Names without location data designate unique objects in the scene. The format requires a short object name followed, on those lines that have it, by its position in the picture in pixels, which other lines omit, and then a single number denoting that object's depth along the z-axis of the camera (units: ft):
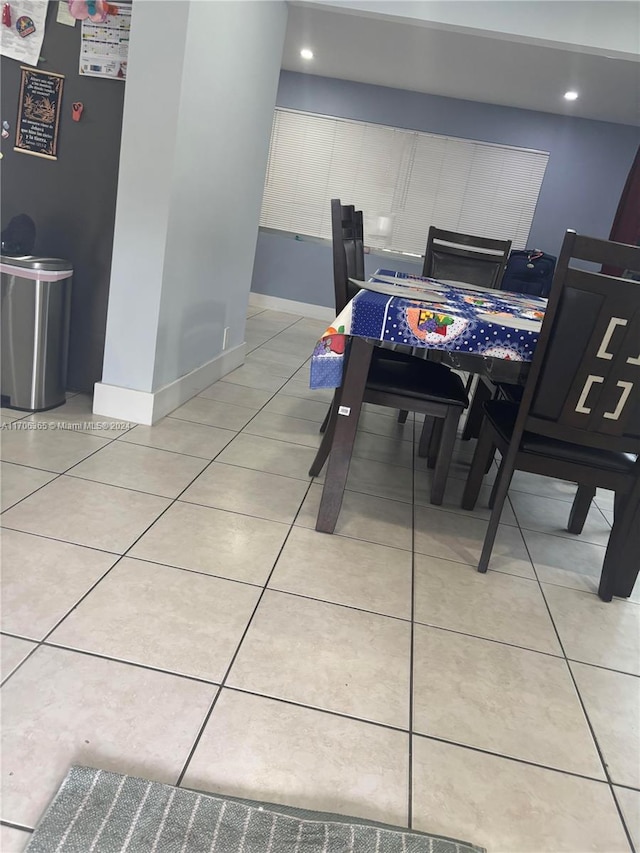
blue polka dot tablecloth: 5.74
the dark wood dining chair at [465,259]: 11.25
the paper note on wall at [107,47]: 7.85
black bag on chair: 16.08
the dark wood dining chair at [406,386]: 6.66
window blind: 19.17
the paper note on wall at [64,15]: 7.87
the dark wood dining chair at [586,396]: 5.19
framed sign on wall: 8.12
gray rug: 3.09
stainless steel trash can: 7.76
